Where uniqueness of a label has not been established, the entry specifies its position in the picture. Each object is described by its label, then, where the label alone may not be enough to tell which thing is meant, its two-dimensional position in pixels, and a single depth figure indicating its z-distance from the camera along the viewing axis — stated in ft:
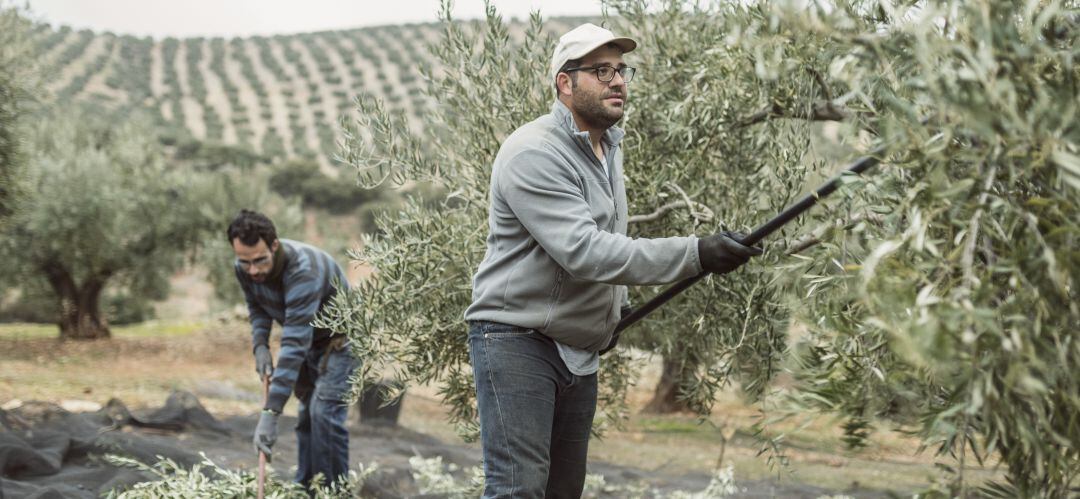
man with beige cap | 10.63
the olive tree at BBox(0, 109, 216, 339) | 65.98
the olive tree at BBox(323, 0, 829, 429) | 15.71
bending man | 18.99
